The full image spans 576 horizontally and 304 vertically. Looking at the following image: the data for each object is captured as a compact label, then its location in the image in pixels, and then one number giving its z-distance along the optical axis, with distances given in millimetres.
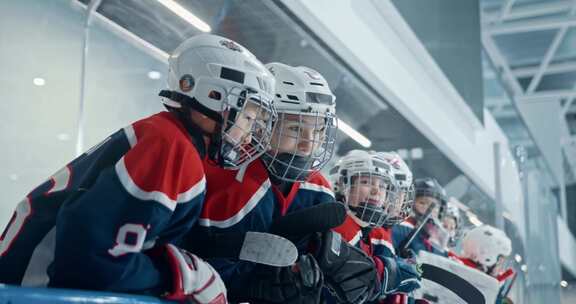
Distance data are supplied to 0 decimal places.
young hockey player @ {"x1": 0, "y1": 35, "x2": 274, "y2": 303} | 1309
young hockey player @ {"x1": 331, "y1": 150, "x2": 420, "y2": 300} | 2285
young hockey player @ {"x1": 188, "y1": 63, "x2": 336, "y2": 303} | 1757
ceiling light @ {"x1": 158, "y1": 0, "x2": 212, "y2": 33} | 2793
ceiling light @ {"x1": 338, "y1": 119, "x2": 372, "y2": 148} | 4367
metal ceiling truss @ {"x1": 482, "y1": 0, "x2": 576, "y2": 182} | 8438
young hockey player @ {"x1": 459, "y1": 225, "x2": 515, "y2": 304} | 4188
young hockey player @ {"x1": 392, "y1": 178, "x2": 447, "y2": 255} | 3436
